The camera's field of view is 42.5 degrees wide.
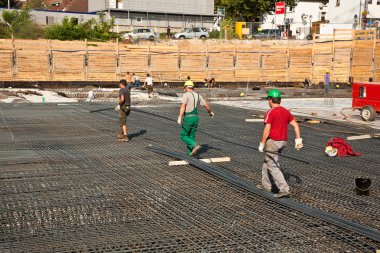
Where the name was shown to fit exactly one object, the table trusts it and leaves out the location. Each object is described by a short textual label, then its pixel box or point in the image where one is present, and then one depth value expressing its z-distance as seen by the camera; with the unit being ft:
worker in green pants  42.86
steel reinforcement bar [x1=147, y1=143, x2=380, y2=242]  26.53
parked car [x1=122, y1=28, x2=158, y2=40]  191.96
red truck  73.00
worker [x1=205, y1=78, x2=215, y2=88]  141.18
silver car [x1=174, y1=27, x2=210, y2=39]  205.03
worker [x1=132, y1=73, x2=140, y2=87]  129.21
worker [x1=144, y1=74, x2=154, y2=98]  105.19
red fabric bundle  48.19
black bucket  33.94
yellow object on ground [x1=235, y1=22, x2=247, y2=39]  230.68
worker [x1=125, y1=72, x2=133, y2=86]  111.86
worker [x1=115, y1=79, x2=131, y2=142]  52.60
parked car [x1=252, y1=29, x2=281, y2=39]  223.71
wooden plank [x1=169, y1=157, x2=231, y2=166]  42.34
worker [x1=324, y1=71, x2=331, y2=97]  113.60
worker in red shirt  30.68
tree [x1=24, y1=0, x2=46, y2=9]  286.87
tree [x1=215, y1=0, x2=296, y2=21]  265.95
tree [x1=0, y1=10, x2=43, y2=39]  174.19
